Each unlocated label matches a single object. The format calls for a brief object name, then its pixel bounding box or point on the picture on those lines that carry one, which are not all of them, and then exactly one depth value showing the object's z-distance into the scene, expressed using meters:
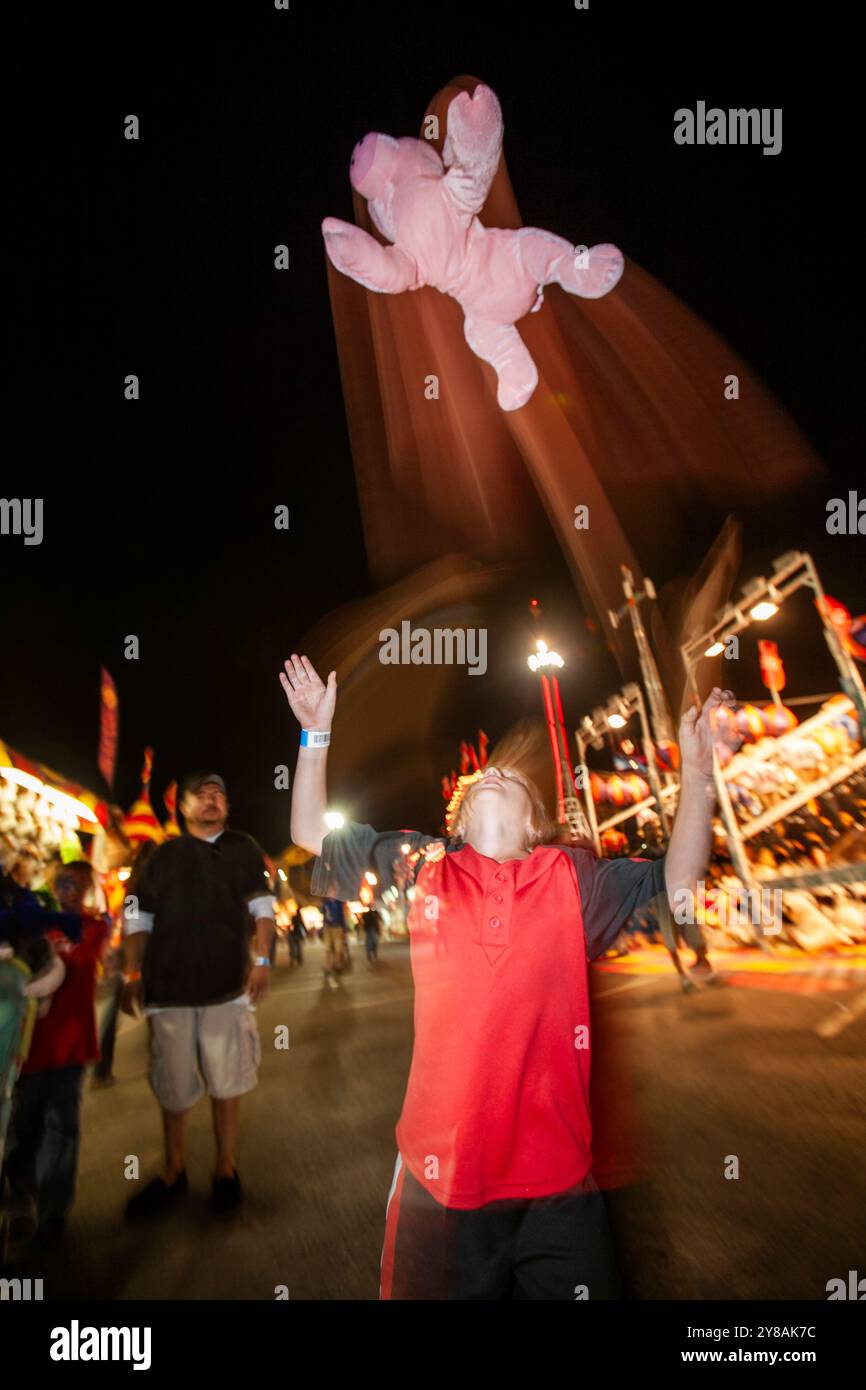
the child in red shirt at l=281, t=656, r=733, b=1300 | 1.39
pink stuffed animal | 3.21
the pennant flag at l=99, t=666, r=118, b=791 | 9.30
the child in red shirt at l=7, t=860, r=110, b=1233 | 2.56
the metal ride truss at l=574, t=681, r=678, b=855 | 9.29
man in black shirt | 2.61
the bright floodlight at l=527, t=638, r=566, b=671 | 6.48
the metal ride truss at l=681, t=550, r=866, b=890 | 5.78
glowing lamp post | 6.61
